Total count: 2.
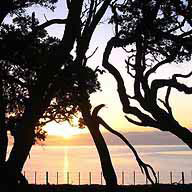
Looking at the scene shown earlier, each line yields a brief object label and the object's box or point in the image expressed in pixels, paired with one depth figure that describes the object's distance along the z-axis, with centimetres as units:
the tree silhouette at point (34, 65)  1077
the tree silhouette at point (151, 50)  1049
